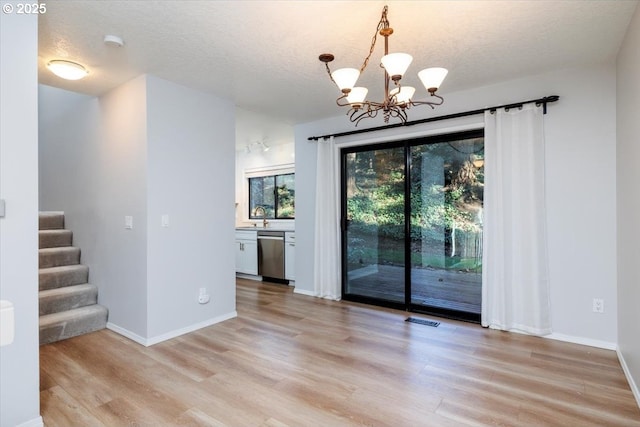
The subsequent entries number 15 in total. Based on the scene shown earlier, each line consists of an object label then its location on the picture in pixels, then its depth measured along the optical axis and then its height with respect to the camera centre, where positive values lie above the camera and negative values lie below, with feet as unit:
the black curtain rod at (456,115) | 10.23 +3.39
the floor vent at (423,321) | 11.80 -3.87
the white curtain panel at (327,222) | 15.11 -0.41
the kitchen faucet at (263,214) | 22.00 -0.03
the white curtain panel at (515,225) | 10.41 -0.43
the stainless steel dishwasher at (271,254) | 18.57 -2.27
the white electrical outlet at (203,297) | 11.66 -2.87
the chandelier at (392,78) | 6.29 +2.70
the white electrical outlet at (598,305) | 9.66 -2.69
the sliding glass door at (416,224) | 12.23 -0.46
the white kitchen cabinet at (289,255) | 18.12 -2.23
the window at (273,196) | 21.63 +1.18
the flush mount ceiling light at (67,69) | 9.09 +3.99
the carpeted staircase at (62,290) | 10.63 -2.58
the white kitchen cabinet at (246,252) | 19.65 -2.25
